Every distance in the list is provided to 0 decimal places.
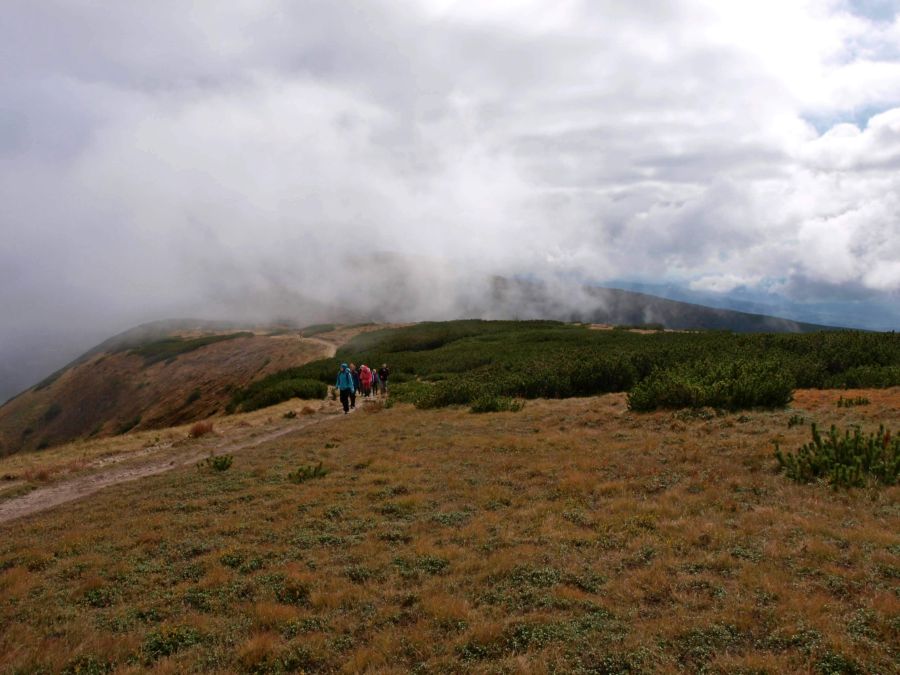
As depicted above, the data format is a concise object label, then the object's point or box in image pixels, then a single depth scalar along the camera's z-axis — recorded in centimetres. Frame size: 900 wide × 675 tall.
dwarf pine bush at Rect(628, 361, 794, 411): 1706
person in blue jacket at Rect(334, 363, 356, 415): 2675
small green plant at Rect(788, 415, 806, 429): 1419
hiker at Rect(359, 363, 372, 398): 3394
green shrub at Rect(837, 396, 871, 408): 1606
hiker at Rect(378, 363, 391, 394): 3500
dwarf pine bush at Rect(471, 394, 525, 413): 2267
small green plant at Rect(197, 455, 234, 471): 1551
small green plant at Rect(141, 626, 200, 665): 600
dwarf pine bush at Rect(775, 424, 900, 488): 940
